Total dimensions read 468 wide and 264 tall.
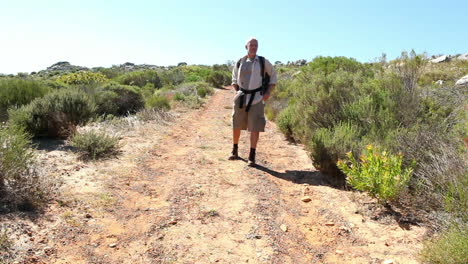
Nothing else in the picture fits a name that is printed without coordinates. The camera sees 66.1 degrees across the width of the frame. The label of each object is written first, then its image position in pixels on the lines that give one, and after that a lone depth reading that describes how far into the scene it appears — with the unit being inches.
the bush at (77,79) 636.7
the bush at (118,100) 421.4
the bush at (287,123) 323.6
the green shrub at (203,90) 765.3
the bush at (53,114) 267.0
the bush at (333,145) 206.5
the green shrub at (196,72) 1232.2
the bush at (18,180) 144.7
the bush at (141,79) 889.5
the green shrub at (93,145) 232.2
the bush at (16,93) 311.3
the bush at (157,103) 463.8
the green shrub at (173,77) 1100.6
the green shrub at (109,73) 1175.4
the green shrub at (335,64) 487.2
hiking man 238.4
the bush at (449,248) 99.8
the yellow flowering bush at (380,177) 151.9
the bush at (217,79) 1184.3
